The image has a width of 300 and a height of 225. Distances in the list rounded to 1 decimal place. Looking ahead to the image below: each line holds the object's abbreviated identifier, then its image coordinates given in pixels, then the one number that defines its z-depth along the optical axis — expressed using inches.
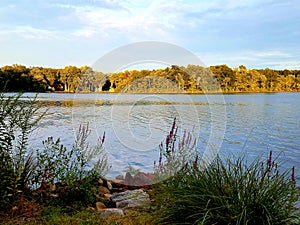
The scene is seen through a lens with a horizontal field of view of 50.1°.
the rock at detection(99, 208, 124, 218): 152.4
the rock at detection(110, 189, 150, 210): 164.5
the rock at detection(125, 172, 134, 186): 241.1
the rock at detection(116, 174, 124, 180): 265.9
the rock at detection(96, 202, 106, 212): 174.8
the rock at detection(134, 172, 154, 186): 221.6
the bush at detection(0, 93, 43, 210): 151.7
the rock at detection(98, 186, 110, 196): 209.7
